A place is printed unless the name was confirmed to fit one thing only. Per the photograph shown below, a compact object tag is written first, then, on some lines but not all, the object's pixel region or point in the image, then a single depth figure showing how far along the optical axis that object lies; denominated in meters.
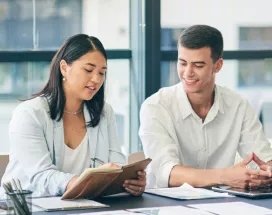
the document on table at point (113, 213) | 2.91
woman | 3.61
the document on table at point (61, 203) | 3.01
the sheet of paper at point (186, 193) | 3.35
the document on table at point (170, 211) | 2.94
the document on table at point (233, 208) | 2.99
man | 4.13
